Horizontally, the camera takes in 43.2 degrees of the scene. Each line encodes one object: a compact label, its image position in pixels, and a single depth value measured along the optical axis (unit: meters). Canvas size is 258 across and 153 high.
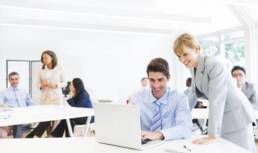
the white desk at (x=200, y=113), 3.98
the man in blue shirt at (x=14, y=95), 4.93
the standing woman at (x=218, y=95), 1.94
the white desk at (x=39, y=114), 3.25
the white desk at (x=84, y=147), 1.71
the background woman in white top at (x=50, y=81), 4.52
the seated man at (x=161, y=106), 2.02
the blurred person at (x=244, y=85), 4.23
